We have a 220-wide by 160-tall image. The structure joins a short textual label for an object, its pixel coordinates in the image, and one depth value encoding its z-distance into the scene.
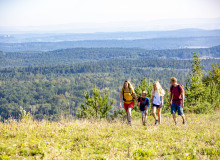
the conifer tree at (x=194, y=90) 49.76
